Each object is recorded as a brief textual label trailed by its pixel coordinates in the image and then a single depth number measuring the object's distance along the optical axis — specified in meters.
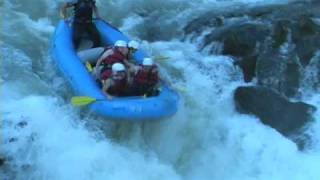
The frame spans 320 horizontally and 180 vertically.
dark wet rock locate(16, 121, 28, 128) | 15.47
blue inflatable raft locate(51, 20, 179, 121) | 15.21
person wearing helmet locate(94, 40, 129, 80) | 16.37
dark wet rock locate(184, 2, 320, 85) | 19.45
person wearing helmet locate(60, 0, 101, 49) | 18.78
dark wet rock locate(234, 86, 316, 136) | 17.53
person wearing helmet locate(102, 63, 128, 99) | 15.66
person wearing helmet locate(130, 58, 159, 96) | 15.68
